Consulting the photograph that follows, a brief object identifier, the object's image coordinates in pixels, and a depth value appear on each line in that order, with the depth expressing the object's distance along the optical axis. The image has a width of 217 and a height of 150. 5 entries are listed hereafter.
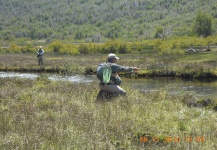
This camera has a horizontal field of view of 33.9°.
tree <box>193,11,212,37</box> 115.12
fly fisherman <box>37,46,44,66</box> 35.69
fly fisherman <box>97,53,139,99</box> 12.03
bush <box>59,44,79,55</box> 67.25
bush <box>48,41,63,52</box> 81.79
